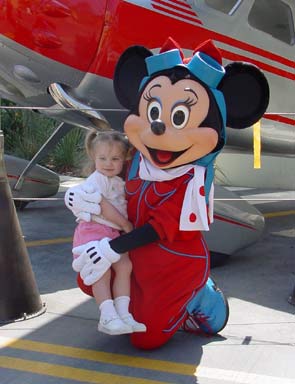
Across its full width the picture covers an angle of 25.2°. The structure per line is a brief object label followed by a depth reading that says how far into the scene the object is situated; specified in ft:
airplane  17.12
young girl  11.21
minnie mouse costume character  11.41
